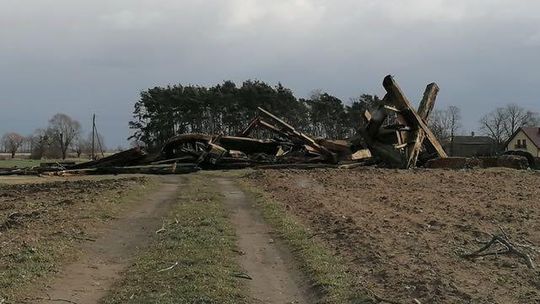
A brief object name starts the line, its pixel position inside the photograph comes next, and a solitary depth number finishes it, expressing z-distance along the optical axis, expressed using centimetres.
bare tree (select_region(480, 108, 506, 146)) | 11269
